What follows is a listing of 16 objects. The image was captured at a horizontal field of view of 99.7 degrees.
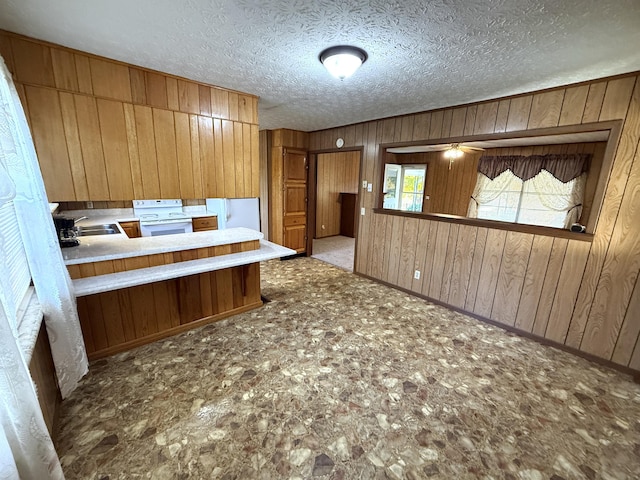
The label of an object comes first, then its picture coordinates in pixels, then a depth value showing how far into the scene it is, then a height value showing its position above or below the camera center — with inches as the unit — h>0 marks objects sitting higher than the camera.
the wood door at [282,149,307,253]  187.3 -12.2
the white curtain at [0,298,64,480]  34.0 -33.2
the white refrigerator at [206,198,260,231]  178.9 -20.9
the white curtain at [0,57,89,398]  52.7 -15.0
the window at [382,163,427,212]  251.4 -1.1
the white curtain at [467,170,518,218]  203.2 -1.1
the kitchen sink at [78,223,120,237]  122.2 -24.5
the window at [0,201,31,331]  45.6 -17.4
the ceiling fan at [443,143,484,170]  181.3 +25.3
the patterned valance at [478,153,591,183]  170.6 +15.9
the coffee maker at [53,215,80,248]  86.7 -17.5
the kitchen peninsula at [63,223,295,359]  83.7 -37.4
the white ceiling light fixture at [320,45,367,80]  68.5 +31.6
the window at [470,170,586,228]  177.5 -7.5
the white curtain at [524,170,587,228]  174.1 -2.4
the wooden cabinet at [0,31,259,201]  71.6 +16.0
